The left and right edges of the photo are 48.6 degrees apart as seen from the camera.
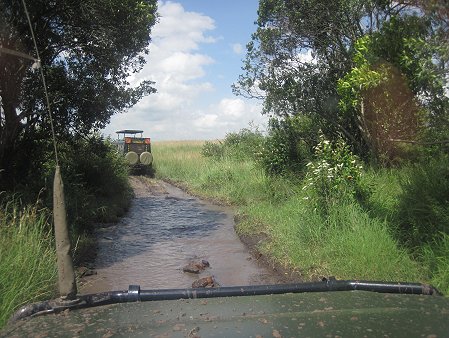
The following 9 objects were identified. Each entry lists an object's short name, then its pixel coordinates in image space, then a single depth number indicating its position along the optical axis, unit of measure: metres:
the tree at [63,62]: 8.27
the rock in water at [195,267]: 7.96
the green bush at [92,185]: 10.29
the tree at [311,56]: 11.60
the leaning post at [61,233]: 2.79
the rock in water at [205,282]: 6.75
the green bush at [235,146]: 21.49
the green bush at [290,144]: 13.43
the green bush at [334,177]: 8.32
